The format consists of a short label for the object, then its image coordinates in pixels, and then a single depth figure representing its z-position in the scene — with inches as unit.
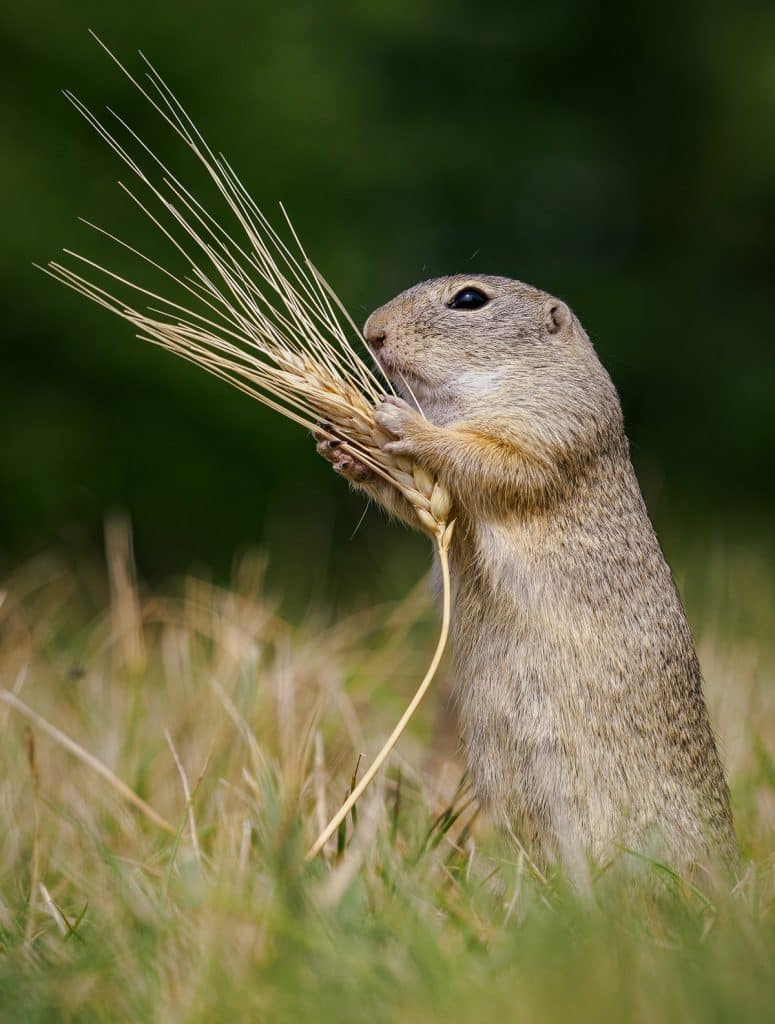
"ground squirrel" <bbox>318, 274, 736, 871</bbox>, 269.1
